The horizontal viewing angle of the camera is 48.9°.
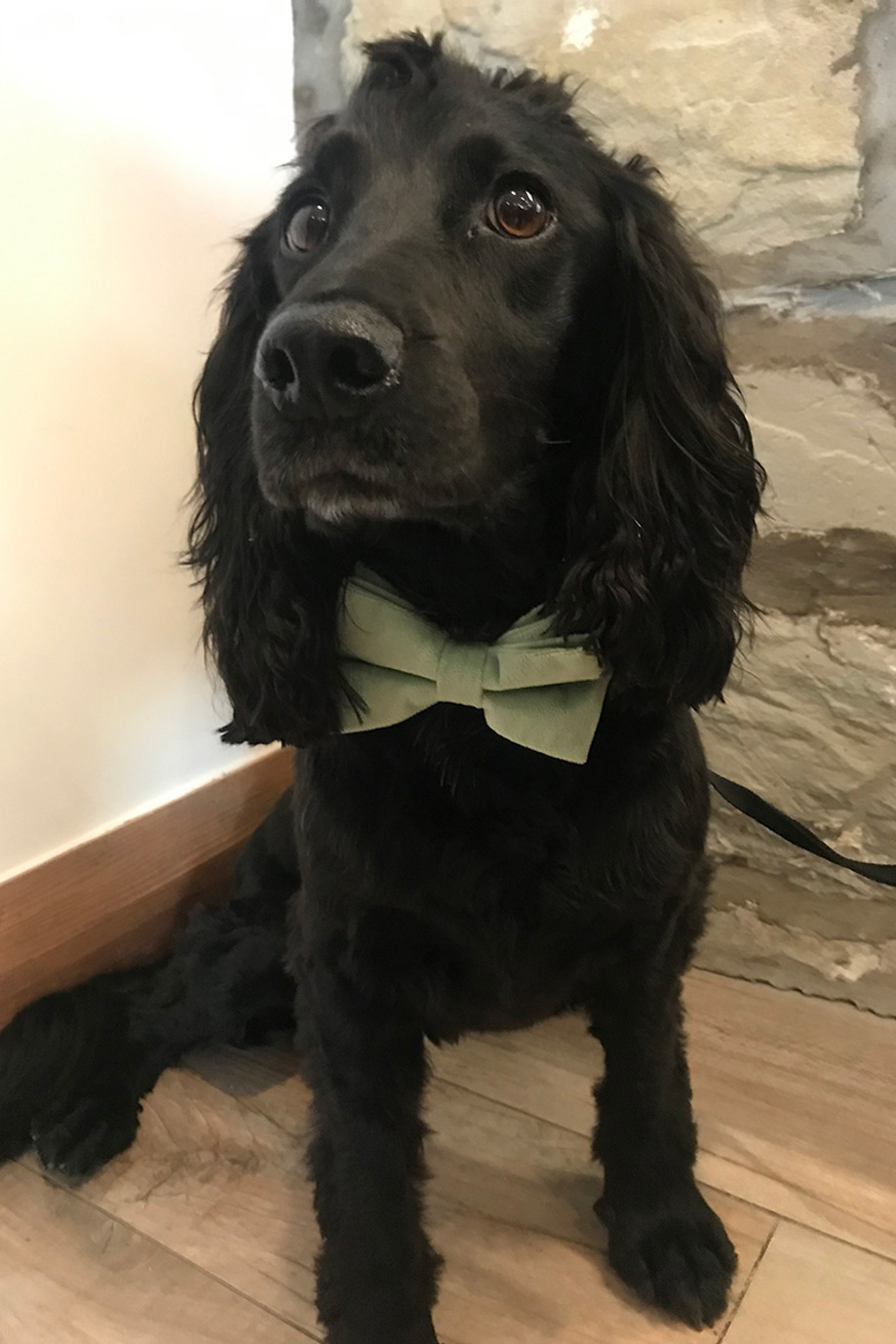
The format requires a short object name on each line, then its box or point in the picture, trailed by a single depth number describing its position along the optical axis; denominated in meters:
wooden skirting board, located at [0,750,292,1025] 1.09
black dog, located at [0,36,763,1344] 0.69
